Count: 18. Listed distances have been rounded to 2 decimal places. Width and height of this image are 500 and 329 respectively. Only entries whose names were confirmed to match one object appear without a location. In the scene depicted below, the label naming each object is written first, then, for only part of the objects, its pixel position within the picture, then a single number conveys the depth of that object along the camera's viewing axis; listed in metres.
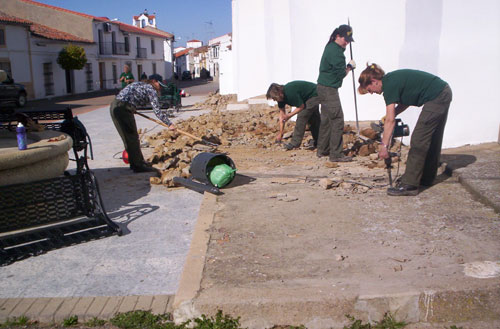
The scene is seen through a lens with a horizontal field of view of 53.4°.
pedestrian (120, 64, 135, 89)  15.81
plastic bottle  4.49
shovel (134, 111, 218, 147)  8.96
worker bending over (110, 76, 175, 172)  7.00
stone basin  4.46
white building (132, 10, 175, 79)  65.19
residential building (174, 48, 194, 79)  84.12
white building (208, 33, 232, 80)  44.66
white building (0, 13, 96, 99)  28.97
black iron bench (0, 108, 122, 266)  4.39
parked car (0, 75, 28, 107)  21.92
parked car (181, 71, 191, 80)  63.41
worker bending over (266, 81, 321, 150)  7.79
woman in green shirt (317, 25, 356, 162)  7.25
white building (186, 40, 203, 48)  103.38
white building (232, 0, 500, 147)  7.51
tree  34.47
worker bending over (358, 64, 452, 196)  5.21
